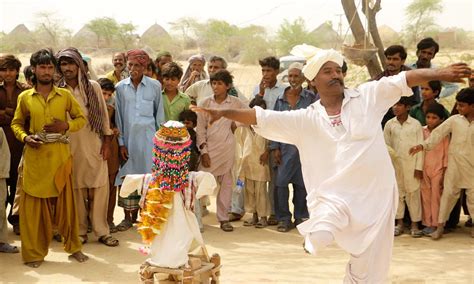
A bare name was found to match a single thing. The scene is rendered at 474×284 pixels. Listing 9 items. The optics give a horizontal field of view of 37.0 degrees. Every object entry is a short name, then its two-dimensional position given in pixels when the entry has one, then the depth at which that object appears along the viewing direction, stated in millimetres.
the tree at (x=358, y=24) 10977
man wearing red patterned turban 8336
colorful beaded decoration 6094
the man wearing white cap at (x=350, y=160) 4824
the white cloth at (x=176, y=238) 5992
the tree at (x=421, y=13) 31469
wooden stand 5844
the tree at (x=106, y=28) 37188
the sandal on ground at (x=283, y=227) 8758
